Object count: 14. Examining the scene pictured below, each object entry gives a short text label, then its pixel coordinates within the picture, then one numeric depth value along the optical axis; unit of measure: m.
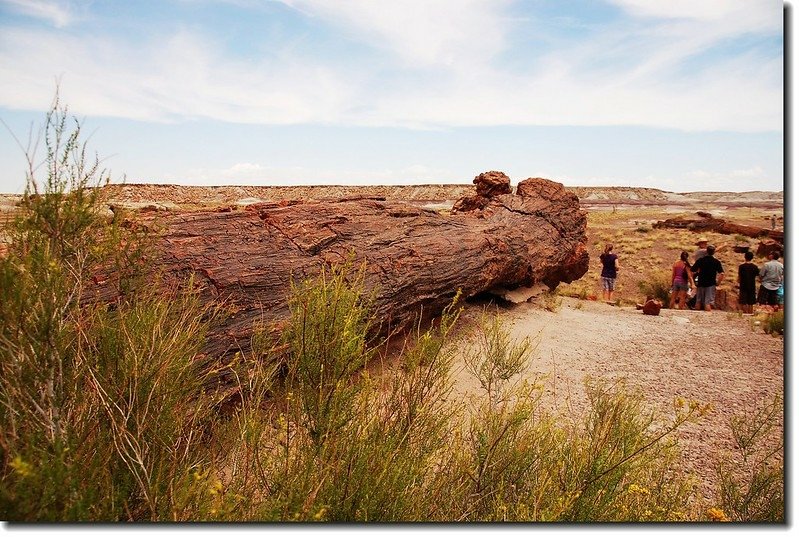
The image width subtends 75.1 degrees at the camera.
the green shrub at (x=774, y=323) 8.37
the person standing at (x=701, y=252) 11.32
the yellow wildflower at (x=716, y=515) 2.94
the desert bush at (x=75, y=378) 2.25
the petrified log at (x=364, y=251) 5.02
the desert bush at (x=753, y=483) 3.50
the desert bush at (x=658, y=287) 13.52
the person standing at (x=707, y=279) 10.98
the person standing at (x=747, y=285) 10.41
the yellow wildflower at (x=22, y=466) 1.73
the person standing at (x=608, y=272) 13.11
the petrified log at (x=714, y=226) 19.77
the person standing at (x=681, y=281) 11.92
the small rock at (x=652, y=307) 10.60
